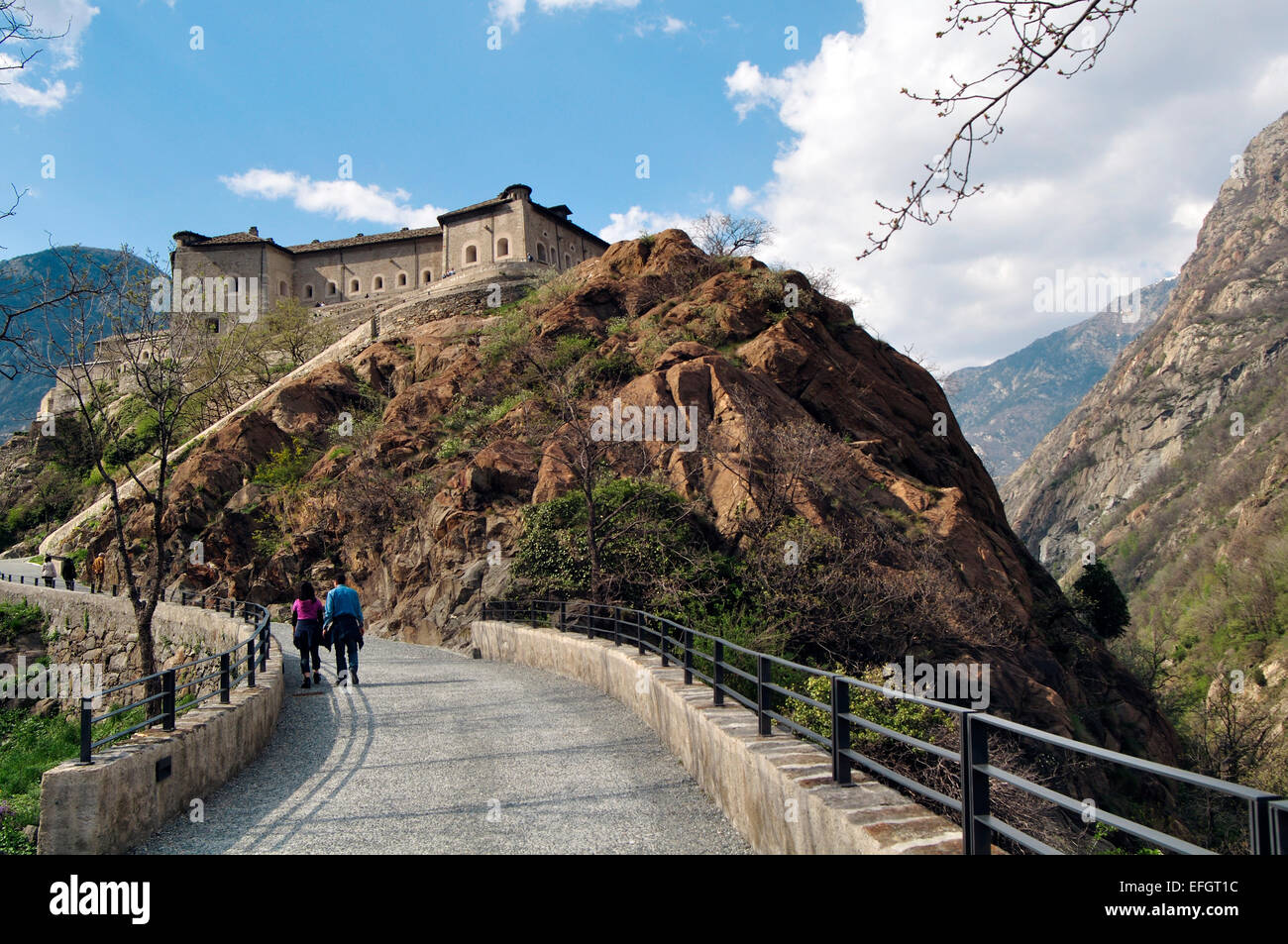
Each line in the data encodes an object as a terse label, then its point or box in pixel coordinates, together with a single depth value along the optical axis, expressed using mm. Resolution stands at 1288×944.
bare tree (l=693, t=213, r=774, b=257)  33812
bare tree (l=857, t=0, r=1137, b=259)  4633
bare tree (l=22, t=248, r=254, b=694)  11641
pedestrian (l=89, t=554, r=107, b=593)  31984
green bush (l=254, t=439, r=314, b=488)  32094
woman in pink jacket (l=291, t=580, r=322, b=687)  13859
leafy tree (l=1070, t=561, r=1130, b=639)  30266
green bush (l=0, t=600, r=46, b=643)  28095
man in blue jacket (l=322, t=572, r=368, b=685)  13812
